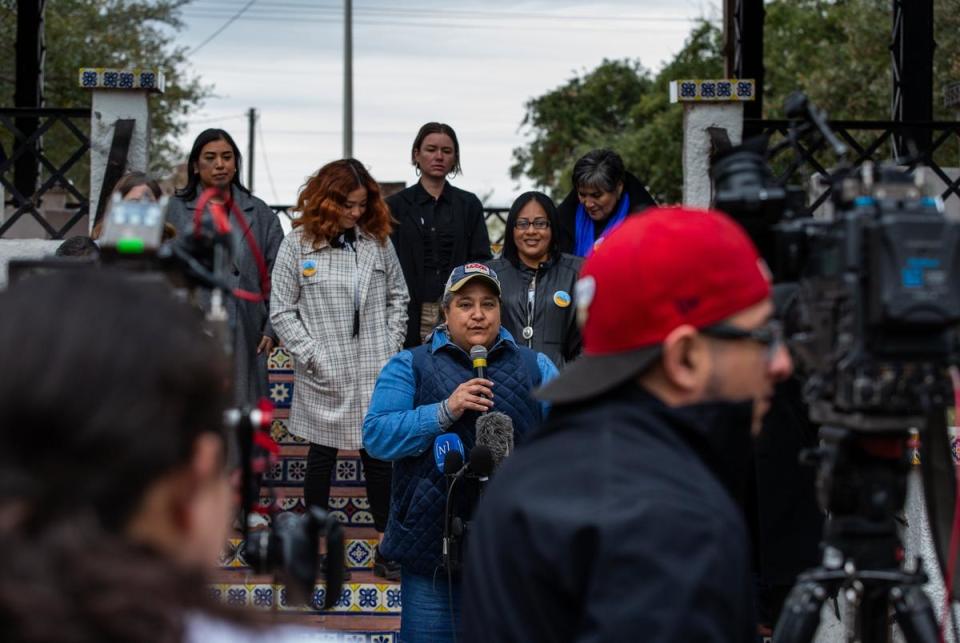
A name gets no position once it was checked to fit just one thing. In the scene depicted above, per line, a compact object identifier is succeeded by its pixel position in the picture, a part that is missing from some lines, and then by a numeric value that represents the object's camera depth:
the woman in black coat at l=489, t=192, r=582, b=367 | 6.41
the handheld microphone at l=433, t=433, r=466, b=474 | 4.49
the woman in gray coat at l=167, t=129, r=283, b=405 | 6.68
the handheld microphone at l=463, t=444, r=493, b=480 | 4.13
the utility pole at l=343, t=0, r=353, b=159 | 25.91
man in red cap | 1.83
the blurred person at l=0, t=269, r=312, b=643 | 1.19
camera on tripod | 2.48
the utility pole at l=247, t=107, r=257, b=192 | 51.03
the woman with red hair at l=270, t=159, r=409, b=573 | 6.71
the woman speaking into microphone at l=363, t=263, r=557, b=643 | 4.57
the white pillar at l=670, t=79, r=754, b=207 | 8.68
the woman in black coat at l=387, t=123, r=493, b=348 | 7.43
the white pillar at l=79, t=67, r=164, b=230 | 8.61
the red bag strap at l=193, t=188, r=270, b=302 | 2.45
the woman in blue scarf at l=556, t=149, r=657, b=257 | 6.86
